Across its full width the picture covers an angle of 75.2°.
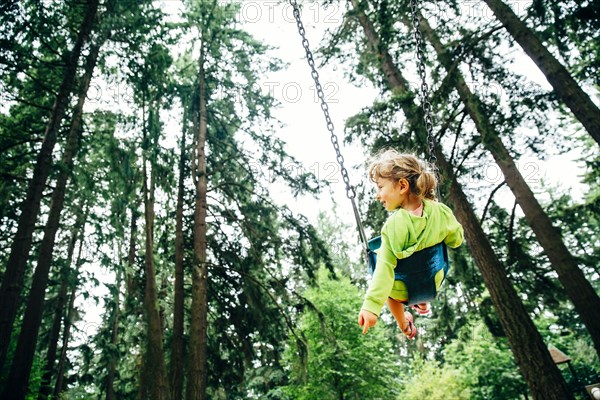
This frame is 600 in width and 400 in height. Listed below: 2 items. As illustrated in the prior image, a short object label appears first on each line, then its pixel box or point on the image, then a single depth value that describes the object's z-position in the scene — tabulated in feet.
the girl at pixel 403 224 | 6.66
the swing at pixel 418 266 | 7.13
